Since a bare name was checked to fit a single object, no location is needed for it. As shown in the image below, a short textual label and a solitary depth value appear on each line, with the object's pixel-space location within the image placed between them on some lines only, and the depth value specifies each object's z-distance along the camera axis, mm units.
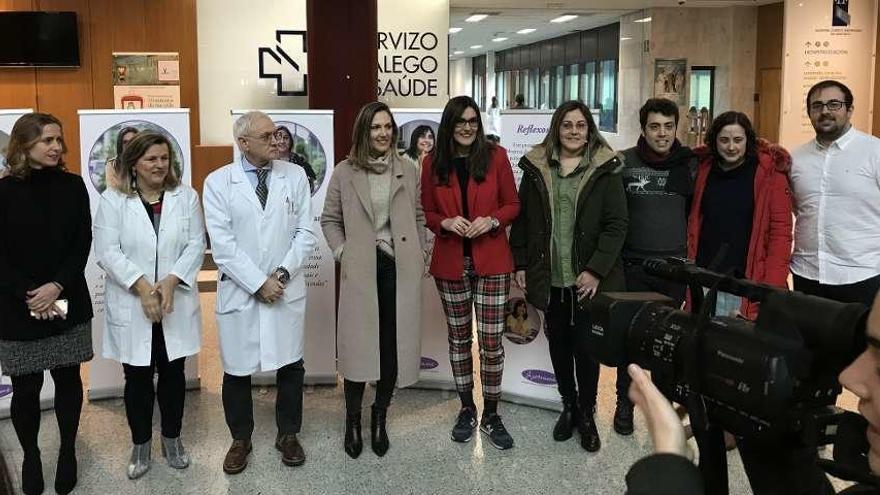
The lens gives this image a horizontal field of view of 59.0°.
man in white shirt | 3229
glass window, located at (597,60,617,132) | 14805
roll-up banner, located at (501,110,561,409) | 3945
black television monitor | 7941
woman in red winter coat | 3244
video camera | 1027
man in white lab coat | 3178
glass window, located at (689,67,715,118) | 13219
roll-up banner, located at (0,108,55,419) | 3637
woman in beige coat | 3334
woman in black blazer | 2922
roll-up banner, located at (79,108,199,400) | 3844
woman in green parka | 3338
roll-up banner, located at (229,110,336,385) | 4039
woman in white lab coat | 3102
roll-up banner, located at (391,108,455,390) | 4156
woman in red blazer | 3401
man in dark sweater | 3375
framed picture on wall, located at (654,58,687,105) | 13031
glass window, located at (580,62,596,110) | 15938
